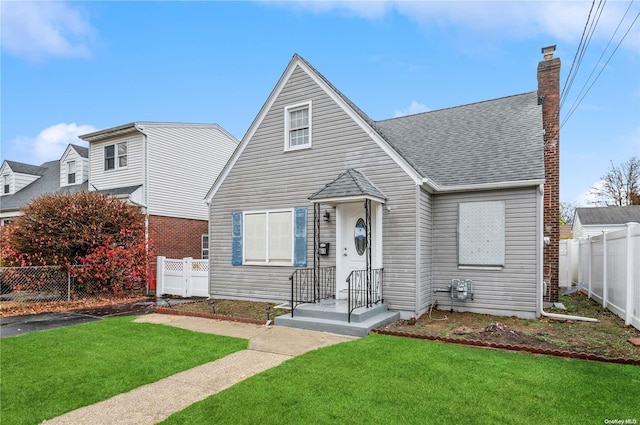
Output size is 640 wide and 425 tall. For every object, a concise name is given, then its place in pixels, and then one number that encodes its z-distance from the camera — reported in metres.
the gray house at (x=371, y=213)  8.68
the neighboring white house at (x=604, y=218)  30.39
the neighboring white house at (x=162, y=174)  15.94
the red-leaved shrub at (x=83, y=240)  12.18
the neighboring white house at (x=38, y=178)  19.36
